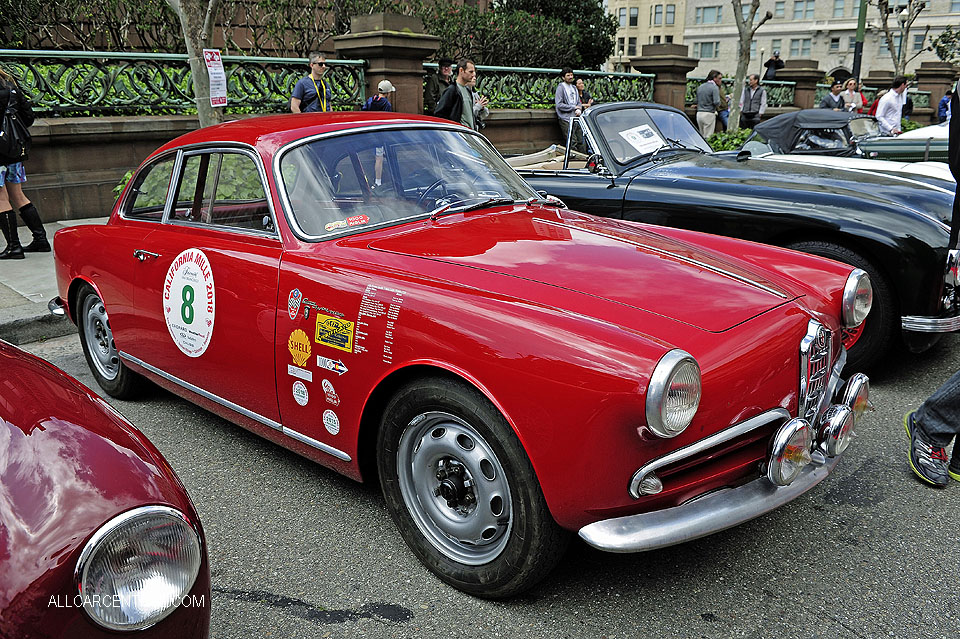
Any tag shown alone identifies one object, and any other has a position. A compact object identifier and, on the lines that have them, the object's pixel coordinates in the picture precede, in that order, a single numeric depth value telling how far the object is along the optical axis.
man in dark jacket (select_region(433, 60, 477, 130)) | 10.09
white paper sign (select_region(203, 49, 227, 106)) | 7.20
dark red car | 1.47
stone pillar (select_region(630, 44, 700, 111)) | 16.55
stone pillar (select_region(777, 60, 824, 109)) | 21.54
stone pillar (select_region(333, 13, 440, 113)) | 11.85
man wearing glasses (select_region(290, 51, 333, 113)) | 9.34
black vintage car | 4.56
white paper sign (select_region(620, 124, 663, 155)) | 6.19
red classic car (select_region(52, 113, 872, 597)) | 2.32
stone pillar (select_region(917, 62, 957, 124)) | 26.02
